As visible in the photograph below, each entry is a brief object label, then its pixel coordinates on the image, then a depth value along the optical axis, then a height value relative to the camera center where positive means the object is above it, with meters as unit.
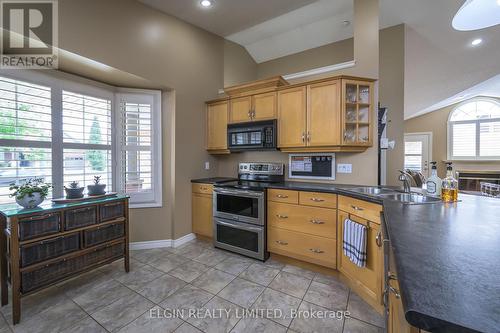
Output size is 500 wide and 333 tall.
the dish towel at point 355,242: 1.81 -0.70
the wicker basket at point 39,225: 1.64 -0.51
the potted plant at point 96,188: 2.24 -0.27
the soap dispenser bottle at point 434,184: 1.75 -0.17
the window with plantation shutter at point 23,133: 1.92 +0.28
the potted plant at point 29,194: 1.71 -0.27
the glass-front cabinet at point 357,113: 2.45 +0.61
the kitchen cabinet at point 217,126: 3.26 +0.59
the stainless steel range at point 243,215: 2.55 -0.66
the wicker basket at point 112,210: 2.15 -0.50
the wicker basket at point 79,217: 1.89 -0.51
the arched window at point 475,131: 6.63 +1.09
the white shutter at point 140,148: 2.84 +0.21
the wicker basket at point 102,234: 2.03 -0.73
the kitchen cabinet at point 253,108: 2.88 +0.79
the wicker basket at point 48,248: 1.66 -0.73
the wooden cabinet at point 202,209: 3.05 -0.68
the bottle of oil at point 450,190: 1.60 -0.20
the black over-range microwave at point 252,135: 2.83 +0.39
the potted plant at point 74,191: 2.05 -0.28
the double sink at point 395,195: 1.72 -0.28
